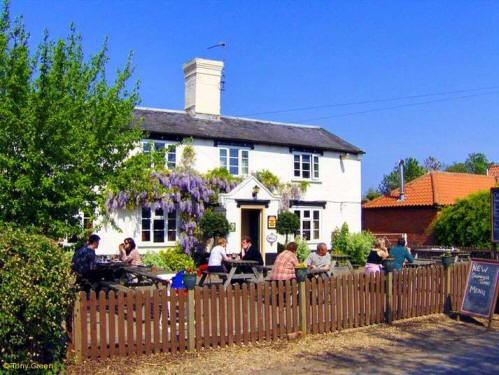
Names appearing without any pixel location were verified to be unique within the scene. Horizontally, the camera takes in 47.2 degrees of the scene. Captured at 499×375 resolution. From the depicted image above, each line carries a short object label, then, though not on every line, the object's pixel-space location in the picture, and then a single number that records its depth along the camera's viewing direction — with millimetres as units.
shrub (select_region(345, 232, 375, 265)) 24438
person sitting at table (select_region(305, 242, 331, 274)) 13344
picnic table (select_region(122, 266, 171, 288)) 11230
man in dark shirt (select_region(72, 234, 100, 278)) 10914
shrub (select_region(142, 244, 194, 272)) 19953
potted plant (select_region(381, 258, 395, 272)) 10555
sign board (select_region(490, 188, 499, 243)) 11961
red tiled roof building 29073
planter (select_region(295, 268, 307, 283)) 9219
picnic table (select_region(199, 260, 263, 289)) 12492
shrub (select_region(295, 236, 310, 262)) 23250
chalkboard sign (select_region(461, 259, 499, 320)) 10539
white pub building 21562
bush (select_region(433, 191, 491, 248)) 23469
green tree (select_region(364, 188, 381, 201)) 43750
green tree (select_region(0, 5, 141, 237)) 9430
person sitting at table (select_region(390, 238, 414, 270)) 14250
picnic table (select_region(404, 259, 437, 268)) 15966
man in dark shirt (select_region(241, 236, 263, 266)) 13914
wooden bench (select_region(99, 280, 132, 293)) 10139
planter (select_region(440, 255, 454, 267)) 11573
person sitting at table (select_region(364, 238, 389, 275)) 13134
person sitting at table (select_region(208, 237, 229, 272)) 13469
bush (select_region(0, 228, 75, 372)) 6496
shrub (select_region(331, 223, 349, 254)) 24922
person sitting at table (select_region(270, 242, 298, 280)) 11500
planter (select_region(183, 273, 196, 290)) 8375
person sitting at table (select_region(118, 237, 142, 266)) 14166
